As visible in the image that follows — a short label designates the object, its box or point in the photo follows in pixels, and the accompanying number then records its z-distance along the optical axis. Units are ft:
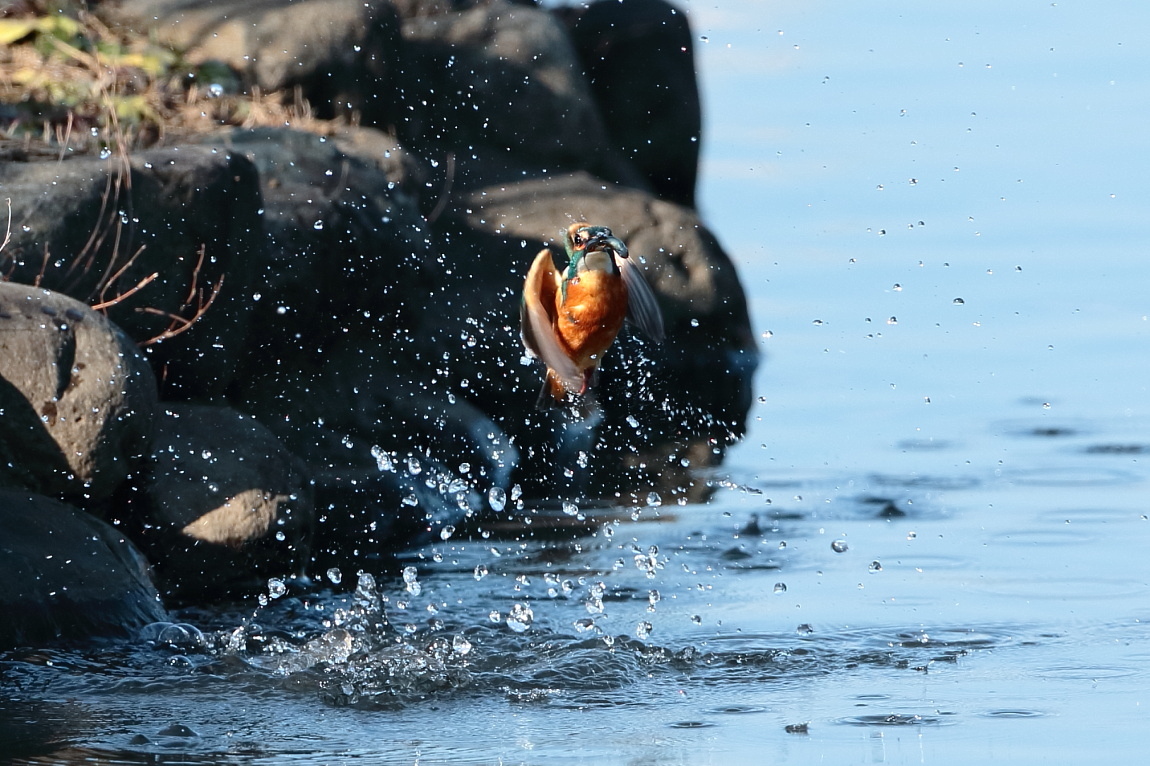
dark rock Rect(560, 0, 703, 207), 80.43
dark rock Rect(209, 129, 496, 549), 48.44
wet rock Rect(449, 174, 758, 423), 62.90
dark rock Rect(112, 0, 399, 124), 61.46
